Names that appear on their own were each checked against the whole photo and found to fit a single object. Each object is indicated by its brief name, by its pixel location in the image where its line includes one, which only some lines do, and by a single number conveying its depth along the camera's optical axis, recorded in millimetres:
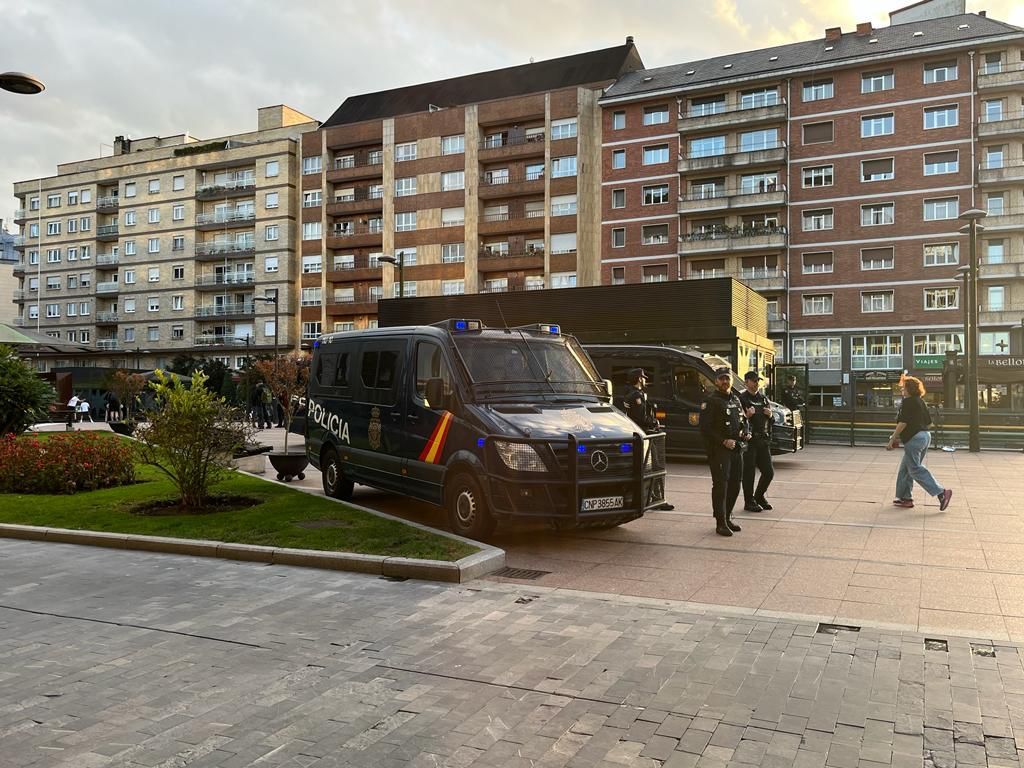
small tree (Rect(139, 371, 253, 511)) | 9461
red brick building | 46062
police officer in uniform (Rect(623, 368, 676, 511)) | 12125
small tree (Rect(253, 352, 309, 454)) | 23281
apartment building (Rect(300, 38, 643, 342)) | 54438
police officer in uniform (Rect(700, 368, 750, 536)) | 8492
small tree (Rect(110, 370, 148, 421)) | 35959
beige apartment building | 66500
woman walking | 10039
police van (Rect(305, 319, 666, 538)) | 7547
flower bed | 11617
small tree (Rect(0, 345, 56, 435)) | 15344
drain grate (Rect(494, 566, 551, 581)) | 6715
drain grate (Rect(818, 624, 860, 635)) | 5039
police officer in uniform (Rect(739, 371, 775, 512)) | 10047
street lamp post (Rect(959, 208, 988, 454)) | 19328
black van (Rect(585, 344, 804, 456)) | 16030
